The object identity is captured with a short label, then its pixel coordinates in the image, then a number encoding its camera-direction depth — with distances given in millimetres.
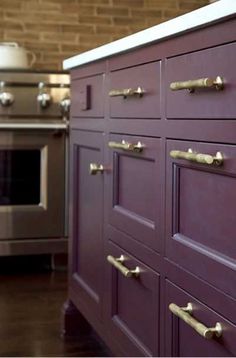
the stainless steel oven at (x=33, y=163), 3634
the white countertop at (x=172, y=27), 1585
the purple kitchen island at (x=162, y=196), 1651
